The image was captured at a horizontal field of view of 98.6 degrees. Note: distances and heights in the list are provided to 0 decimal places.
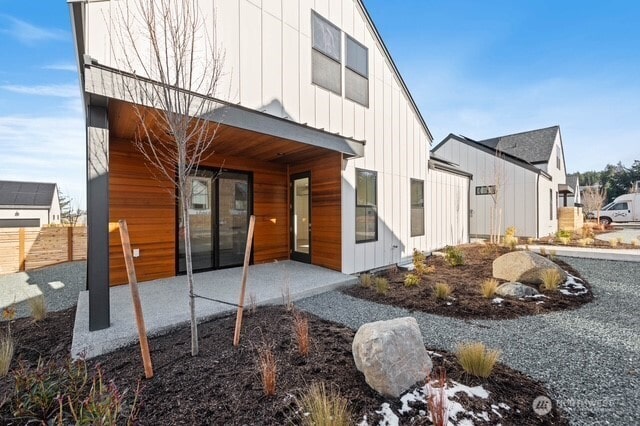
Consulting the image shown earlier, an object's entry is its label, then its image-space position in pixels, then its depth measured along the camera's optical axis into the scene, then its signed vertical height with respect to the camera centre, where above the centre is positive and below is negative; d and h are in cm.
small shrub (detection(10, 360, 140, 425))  166 -127
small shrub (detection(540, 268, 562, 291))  521 -132
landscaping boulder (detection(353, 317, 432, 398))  208 -116
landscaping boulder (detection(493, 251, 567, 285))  561 -119
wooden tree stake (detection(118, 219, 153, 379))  218 -74
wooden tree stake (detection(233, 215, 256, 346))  286 -96
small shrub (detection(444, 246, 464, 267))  740 -127
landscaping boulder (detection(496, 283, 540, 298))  492 -145
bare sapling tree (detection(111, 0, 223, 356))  251 +152
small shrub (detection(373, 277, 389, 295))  513 -143
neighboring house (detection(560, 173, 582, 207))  2277 +125
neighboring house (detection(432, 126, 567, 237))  1305 +148
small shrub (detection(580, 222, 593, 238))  1236 -101
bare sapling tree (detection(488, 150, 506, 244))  1341 +142
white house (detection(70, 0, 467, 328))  346 +131
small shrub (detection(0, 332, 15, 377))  246 -132
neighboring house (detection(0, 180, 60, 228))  1868 +75
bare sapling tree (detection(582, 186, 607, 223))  1618 +60
